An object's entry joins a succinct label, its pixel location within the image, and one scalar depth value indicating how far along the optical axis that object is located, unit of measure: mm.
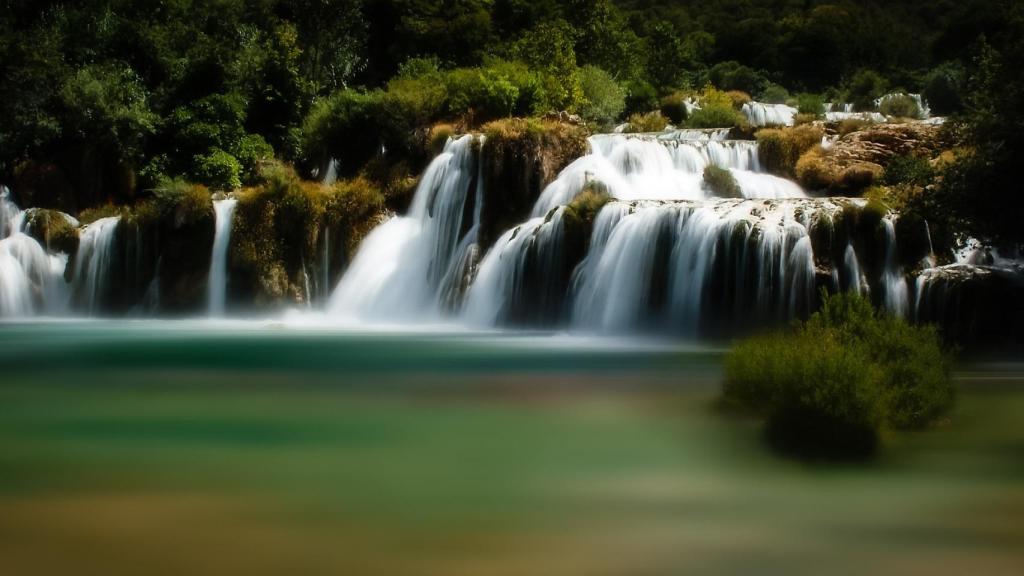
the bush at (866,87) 61903
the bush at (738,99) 50412
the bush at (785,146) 27781
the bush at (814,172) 25953
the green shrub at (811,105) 48331
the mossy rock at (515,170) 26562
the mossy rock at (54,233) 29844
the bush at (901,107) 49312
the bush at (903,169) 23234
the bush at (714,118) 38781
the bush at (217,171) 32500
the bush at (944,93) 52375
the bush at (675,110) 43406
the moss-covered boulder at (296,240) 28312
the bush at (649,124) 38062
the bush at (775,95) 64312
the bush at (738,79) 71812
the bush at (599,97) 39438
